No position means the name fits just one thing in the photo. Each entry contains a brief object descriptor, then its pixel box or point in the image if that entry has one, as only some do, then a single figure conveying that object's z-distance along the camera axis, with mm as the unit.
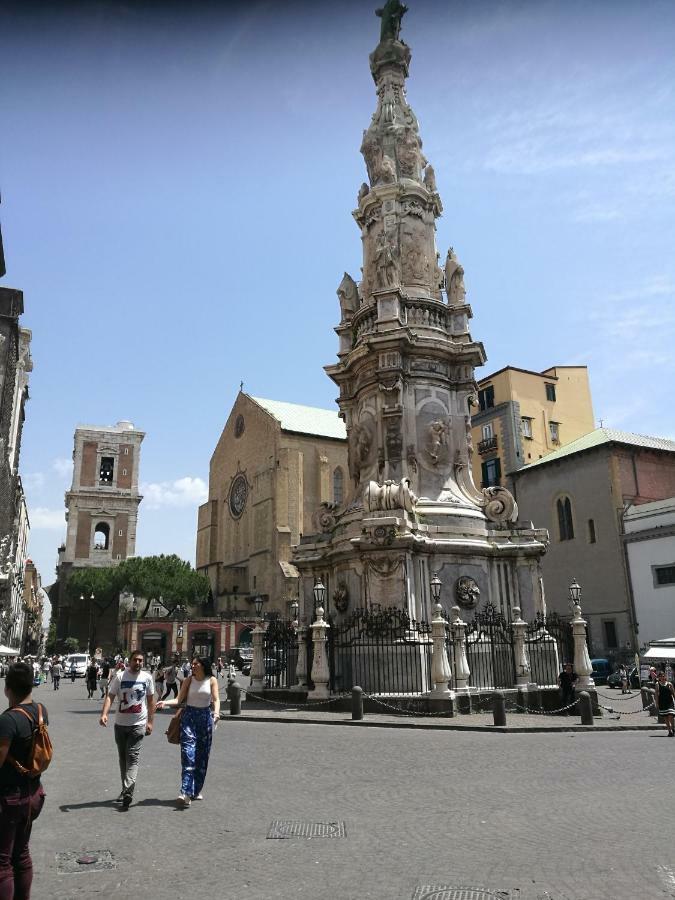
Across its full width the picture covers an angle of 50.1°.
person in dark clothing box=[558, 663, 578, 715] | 17859
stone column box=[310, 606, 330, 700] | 18281
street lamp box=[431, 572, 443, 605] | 17353
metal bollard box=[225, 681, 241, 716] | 17797
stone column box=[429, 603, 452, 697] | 16359
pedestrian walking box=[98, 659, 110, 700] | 32372
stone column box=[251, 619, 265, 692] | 21188
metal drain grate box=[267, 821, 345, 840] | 6469
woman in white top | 7734
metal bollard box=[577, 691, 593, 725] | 15284
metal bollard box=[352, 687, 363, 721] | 15789
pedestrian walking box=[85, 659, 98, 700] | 28594
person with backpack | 4227
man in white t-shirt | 7688
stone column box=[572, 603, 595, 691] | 18141
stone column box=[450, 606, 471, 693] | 17156
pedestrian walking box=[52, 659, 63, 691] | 34969
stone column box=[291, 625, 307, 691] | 19945
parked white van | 46094
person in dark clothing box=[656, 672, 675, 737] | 14727
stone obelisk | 19500
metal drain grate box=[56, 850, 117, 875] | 5520
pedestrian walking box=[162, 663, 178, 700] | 23984
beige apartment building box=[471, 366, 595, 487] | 46719
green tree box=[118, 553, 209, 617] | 66500
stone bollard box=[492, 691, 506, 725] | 14195
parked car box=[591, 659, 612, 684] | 33844
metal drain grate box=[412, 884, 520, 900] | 4855
